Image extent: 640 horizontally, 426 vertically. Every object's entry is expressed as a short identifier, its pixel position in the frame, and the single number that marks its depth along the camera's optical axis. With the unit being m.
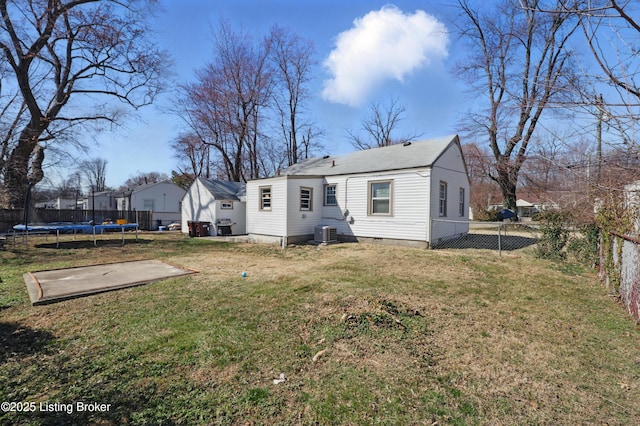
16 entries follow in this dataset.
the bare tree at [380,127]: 34.16
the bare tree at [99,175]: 59.33
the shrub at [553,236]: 8.40
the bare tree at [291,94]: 26.19
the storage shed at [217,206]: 17.03
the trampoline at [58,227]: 11.53
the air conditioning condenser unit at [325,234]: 12.59
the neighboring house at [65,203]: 41.66
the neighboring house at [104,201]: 37.48
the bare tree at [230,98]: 24.70
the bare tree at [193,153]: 27.89
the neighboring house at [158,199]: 30.41
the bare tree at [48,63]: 14.13
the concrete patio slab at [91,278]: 5.36
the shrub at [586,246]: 7.66
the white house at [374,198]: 11.22
